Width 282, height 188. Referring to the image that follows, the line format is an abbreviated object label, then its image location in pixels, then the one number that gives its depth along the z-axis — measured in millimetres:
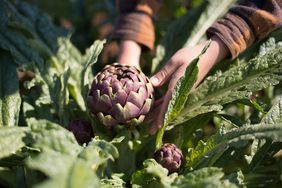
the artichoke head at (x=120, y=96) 1175
